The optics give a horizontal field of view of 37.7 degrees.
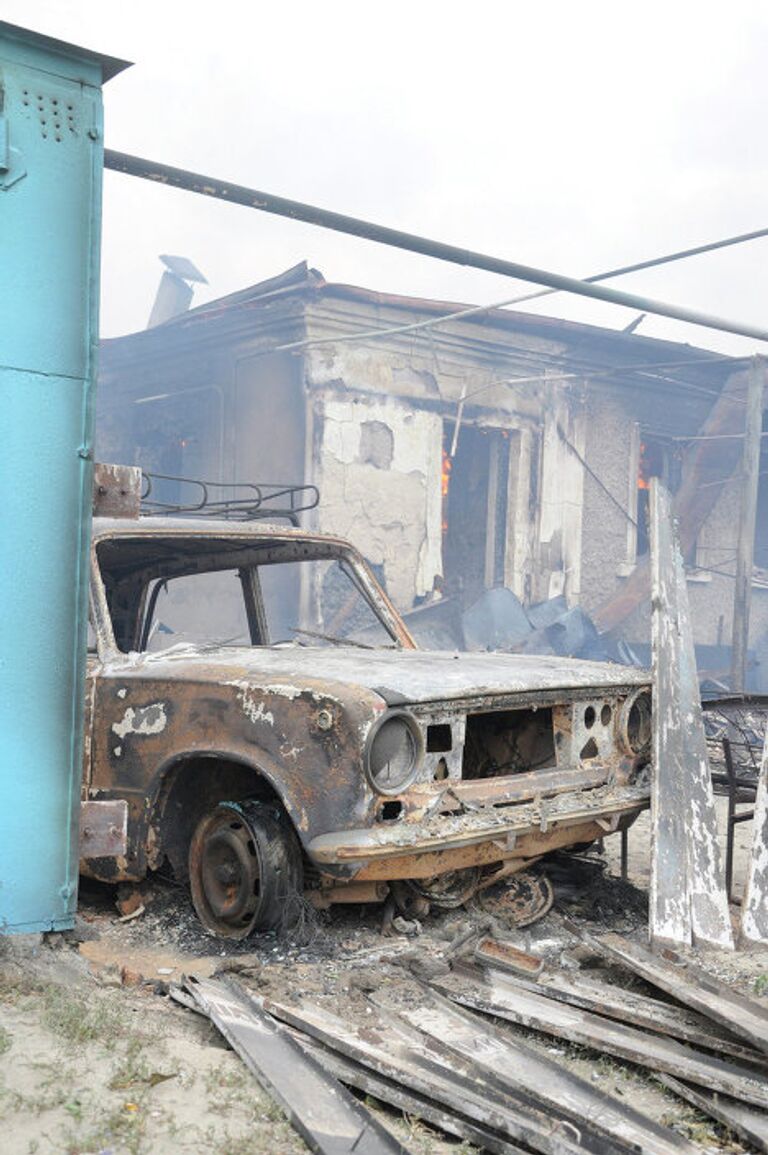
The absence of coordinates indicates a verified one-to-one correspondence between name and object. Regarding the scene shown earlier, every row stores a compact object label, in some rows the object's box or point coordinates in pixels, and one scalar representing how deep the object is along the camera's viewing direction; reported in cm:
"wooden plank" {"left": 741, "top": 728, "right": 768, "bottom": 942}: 411
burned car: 363
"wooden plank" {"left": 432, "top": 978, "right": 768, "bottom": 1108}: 289
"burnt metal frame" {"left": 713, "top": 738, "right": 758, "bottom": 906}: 454
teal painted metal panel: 316
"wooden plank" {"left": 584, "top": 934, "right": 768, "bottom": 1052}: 313
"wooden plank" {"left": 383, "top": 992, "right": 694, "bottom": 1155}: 255
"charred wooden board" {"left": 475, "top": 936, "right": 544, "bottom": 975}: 362
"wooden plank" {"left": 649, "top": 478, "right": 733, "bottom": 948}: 416
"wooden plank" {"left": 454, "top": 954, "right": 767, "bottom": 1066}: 312
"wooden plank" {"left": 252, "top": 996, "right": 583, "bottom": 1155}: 251
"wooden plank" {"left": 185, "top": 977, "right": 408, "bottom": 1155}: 245
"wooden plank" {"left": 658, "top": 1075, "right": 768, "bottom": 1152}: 264
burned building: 1220
